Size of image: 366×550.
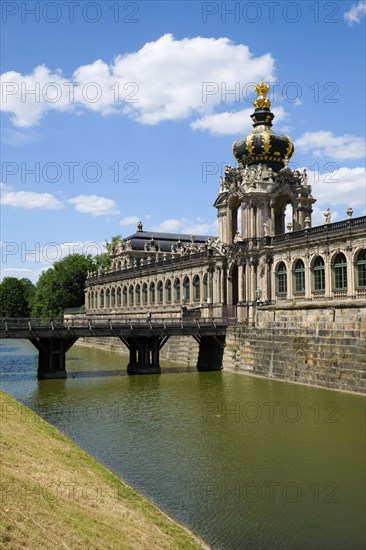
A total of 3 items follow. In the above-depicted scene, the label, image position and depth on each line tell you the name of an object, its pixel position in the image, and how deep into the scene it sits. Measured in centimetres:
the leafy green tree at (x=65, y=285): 11931
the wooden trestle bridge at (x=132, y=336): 4366
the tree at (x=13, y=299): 13850
